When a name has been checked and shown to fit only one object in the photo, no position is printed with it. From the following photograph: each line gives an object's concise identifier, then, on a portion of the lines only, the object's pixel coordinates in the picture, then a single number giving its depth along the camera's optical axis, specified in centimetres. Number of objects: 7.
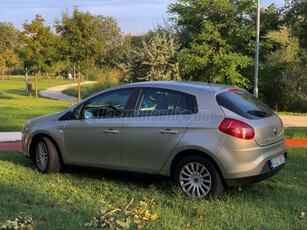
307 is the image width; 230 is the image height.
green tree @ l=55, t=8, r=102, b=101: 1964
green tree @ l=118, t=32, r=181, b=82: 2092
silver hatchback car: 429
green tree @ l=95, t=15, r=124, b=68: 6353
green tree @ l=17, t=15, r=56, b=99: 2427
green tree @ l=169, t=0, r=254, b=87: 1861
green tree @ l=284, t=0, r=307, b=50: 1108
